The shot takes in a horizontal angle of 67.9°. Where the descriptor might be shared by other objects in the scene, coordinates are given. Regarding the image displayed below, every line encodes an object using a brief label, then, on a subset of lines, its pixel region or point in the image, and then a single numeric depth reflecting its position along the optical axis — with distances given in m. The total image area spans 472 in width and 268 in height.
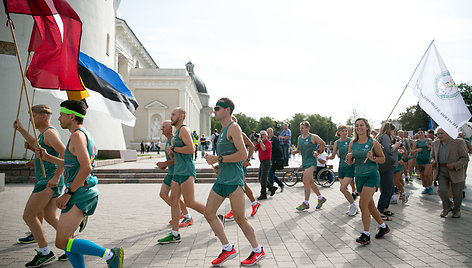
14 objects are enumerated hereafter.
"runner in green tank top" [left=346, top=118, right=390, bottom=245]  5.20
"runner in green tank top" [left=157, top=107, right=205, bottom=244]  5.28
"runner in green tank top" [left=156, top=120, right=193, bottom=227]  6.07
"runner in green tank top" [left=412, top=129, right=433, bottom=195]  10.84
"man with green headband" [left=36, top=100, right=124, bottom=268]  3.40
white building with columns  18.03
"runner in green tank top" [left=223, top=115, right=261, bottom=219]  6.56
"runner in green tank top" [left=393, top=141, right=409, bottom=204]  8.92
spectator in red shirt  9.35
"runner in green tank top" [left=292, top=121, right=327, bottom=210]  8.15
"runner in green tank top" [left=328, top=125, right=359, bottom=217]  7.39
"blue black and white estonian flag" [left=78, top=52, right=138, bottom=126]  7.01
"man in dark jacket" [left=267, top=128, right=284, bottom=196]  10.38
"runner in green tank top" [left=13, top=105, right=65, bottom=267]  4.27
